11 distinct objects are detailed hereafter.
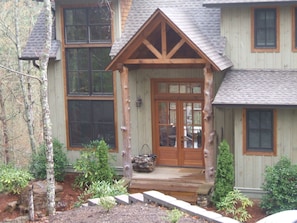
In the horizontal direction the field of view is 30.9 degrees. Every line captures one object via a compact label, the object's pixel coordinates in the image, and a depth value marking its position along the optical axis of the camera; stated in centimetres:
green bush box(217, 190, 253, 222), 1317
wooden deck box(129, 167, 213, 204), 1438
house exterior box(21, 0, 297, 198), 1417
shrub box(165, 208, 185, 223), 946
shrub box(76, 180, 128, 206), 1334
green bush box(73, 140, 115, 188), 1516
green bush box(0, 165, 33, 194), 1419
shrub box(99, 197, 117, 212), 1070
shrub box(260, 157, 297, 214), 1302
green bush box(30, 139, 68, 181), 1605
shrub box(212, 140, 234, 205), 1383
